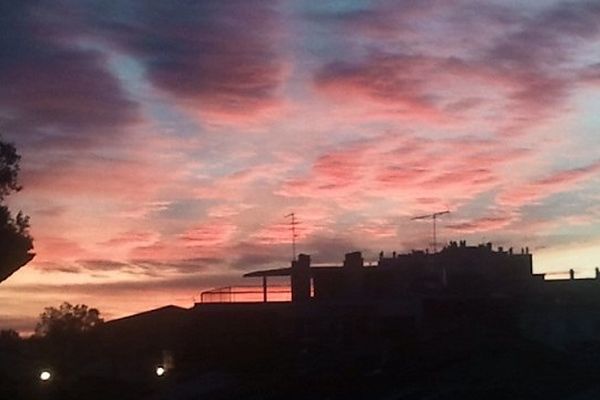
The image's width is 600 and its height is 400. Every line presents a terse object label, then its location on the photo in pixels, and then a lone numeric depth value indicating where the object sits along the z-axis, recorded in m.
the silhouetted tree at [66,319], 90.00
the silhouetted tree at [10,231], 51.00
